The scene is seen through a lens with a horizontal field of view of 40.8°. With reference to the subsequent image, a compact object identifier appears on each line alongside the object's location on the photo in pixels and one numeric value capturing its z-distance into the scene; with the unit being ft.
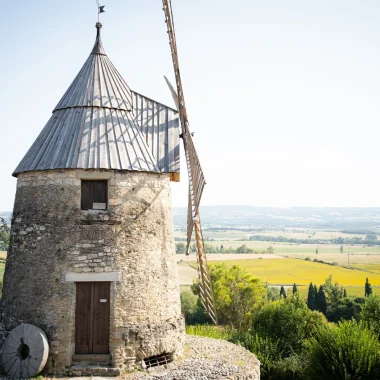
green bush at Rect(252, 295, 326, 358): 68.13
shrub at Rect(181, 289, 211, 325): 130.00
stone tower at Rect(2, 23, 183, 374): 40.55
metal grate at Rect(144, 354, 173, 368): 42.08
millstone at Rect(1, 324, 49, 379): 39.17
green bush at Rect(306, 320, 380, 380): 49.06
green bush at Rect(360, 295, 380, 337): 64.64
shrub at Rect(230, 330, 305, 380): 58.85
